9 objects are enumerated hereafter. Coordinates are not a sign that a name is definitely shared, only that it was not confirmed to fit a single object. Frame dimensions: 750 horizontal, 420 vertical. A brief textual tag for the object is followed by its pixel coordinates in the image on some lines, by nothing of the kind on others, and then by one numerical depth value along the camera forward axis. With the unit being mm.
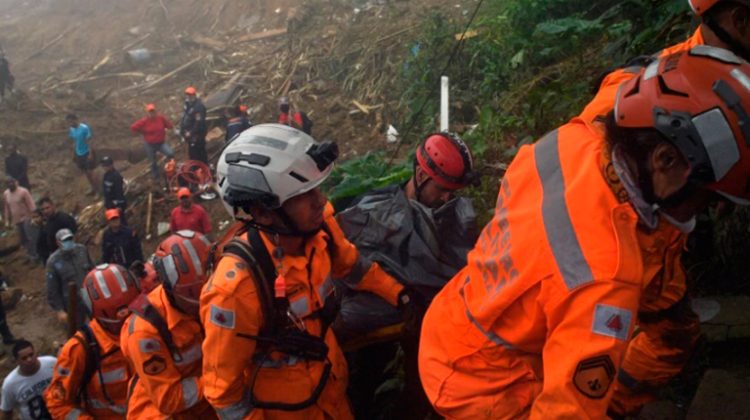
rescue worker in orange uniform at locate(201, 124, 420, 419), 2887
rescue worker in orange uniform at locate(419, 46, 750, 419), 1731
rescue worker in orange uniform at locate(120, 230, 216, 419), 3488
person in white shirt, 5301
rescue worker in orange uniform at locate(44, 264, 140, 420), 4164
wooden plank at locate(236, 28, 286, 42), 21309
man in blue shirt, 14288
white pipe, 8017
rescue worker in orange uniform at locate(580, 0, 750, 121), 2811
